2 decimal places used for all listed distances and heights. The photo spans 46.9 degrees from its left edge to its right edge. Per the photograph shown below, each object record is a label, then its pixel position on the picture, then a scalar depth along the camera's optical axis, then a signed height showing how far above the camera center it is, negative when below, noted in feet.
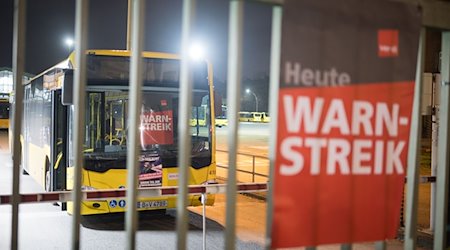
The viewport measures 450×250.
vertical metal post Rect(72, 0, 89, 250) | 8.59 +0.17
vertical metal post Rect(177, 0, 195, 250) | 8.80 -0.14
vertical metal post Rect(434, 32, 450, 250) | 11.66 -0.77
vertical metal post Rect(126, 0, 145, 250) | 8.77 +0.07
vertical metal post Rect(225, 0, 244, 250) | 9.02 +0.46
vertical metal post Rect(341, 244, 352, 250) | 10.63 -2.62
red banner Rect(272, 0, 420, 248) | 9.40 +0.00
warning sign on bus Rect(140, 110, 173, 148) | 29.63 -0.83
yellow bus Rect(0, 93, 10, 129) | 134.53 -0.63
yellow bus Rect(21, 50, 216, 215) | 29.43 -0.98
